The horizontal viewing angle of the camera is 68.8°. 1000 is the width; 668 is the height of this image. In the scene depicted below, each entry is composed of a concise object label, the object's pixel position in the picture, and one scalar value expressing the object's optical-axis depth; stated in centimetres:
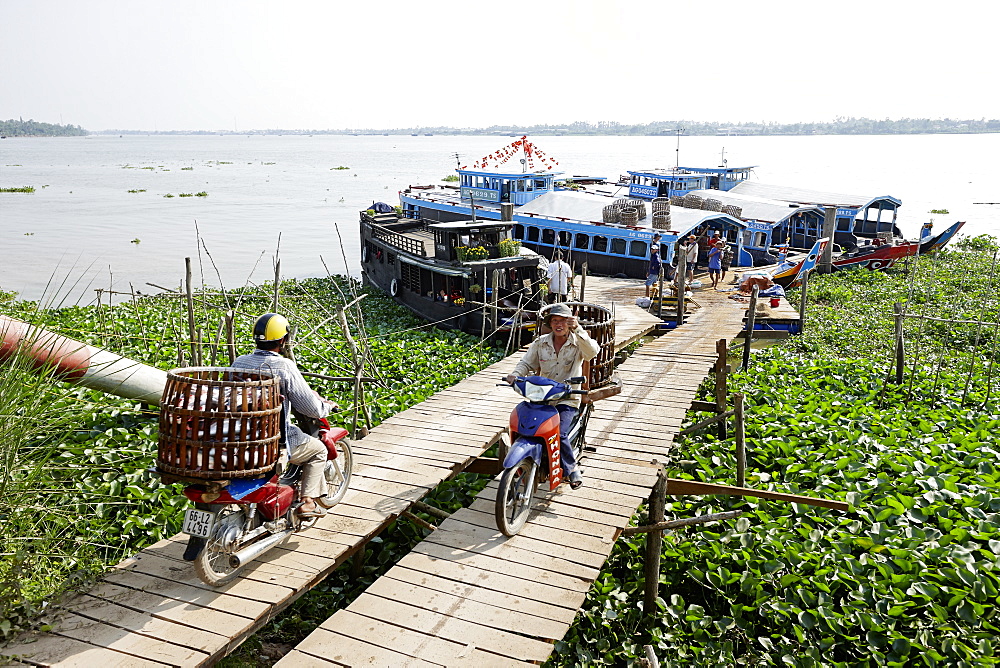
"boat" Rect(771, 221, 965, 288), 2427
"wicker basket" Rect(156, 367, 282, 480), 432
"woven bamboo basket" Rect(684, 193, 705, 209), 2670
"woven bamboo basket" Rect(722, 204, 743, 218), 2520
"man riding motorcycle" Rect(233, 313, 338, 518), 500
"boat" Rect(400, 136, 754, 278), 2122
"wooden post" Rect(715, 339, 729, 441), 1055
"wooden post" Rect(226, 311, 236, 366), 877
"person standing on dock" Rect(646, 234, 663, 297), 1739
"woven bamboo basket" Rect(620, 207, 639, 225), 2188
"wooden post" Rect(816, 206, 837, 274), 2373
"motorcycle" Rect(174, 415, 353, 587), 454
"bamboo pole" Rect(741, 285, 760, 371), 1311
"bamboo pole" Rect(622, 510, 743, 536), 616
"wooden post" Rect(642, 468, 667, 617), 647
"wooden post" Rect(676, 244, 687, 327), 1458
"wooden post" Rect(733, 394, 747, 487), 782
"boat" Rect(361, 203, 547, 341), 1645
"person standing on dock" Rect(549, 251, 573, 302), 1516
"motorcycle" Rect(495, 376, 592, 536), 564
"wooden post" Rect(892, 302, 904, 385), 1100
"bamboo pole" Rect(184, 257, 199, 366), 857
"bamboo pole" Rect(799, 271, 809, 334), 1556
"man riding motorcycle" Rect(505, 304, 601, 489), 605
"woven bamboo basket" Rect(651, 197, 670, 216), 2130
